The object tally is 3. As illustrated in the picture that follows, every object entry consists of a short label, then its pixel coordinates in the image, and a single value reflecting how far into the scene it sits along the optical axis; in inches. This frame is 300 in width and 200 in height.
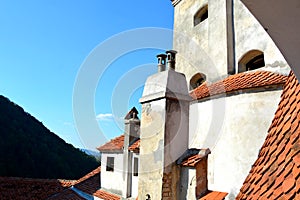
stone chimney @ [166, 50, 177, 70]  253.9
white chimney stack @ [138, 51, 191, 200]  217.6
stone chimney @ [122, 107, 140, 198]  391.5
